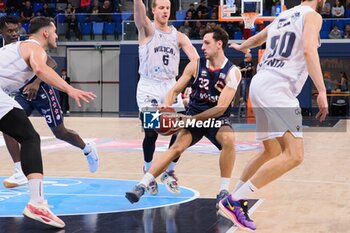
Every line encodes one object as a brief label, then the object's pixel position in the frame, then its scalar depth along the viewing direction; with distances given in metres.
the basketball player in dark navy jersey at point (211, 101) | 12.28
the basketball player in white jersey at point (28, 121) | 10.58
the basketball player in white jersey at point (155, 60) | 14.50
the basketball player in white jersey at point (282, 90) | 10.41
